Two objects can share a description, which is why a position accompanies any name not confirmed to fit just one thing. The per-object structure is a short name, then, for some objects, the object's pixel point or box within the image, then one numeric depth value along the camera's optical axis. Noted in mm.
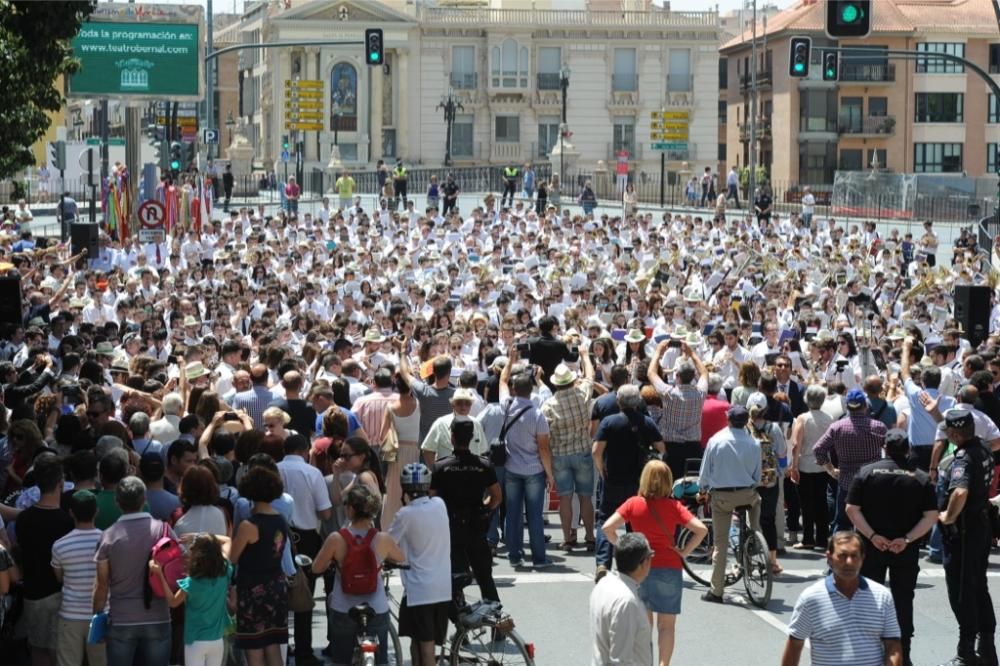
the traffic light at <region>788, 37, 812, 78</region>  30969
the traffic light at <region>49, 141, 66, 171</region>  39156
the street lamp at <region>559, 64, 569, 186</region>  73500
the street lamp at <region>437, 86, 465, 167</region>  80500
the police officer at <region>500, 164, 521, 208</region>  50688
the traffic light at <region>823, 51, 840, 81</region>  31484
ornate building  85562
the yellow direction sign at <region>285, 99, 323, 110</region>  76694
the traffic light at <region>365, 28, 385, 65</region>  33781
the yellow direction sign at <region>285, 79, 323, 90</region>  77562
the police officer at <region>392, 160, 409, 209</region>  48625
